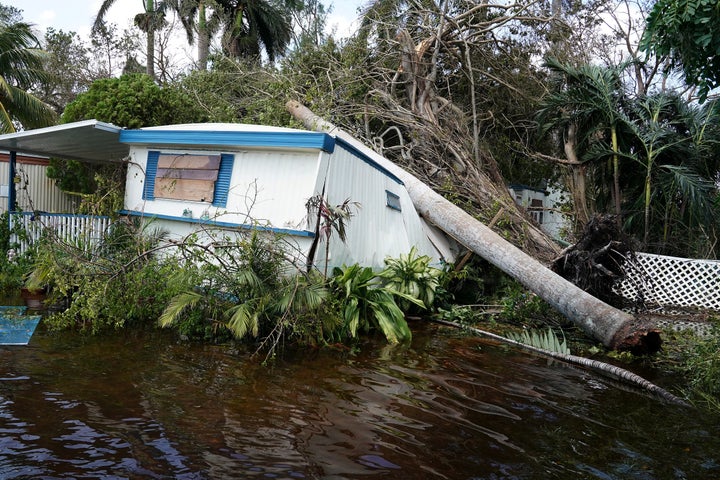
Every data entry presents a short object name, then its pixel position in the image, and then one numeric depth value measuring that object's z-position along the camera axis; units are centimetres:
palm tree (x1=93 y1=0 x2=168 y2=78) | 2284
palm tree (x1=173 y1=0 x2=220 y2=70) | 2284
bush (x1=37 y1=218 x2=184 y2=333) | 669
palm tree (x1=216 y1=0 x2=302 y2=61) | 2448
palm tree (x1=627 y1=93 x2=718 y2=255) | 1075
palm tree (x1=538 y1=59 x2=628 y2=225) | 1162
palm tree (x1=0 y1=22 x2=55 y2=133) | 1738
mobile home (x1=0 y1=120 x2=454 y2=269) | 750
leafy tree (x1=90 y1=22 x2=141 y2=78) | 2519
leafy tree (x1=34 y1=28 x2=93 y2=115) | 2466
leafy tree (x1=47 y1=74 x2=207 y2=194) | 1148
